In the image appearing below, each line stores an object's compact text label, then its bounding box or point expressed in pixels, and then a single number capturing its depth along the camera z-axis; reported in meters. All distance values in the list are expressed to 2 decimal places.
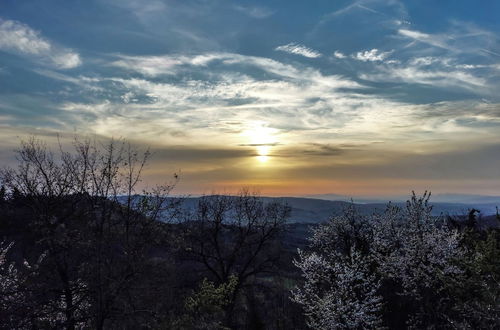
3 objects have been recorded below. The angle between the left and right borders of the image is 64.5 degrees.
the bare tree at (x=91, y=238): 18.66
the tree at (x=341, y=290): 32.38
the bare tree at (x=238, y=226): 50.16
